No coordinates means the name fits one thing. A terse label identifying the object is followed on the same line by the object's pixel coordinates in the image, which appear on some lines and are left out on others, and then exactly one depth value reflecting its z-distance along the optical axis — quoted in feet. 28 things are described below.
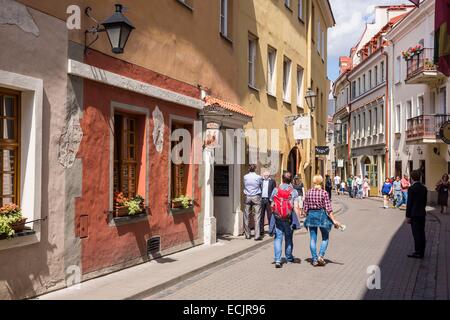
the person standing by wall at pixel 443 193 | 81.35
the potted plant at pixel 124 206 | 29.96
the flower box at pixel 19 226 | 22.05
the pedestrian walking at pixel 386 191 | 93.88
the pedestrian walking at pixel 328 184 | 100.53
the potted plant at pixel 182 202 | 36.80
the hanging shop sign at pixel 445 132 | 57.72
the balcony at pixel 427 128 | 95.61
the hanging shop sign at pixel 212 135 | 40.29
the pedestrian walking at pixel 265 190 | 47.29
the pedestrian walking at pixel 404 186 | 89.18
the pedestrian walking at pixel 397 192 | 94.38
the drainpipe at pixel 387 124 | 127.24
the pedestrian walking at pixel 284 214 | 33.27
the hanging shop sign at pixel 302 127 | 63.77
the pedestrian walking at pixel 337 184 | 163.29
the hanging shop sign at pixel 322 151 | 81.20
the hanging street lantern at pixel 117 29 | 25.94
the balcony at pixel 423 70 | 97.19
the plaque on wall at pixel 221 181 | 48.44
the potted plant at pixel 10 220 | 21.07
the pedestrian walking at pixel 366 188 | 135.54
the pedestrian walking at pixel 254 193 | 45.34
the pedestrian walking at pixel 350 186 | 138.62
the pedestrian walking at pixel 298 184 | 61.36
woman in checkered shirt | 32.86
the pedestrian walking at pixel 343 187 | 157.50
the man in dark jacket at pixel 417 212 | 36.78
